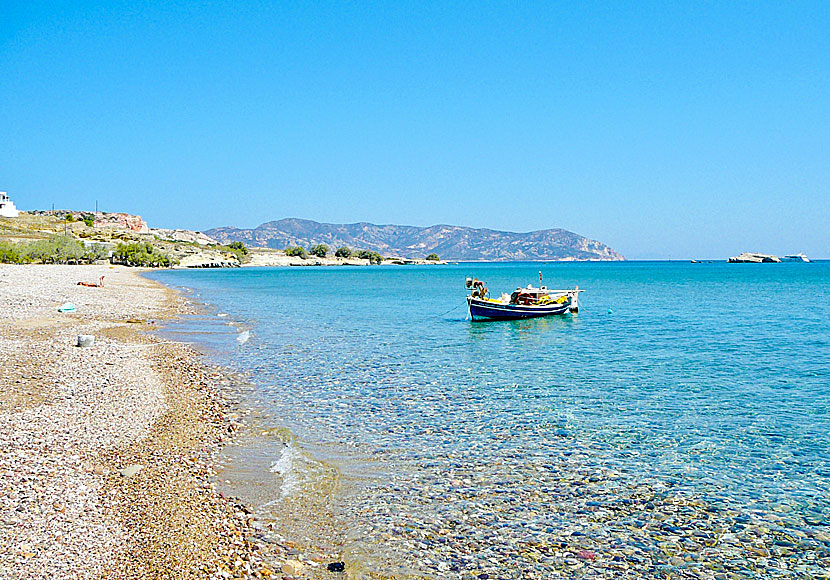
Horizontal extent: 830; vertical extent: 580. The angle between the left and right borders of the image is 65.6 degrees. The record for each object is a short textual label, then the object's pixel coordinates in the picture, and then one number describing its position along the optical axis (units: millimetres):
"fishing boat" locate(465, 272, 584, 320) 38219
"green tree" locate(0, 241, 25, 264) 96875
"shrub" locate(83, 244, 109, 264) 124862
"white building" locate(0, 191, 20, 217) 169500
